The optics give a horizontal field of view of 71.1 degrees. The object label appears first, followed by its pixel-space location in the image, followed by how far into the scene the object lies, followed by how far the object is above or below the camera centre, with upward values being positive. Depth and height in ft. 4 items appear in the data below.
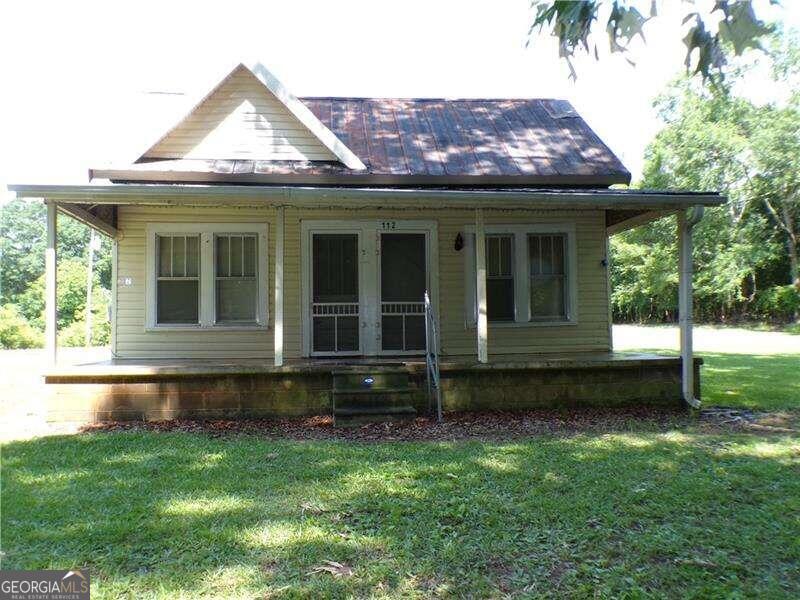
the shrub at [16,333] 75.10 -1.78
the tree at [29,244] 153.38 +24.08
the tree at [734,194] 101.04 +21.98
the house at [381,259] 25.12 +3.12
